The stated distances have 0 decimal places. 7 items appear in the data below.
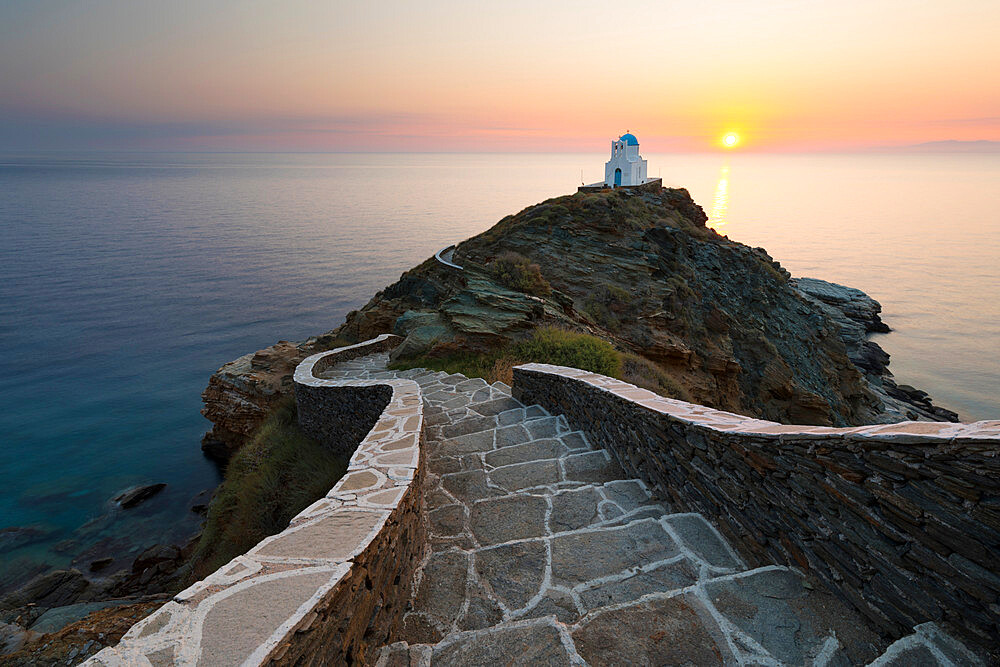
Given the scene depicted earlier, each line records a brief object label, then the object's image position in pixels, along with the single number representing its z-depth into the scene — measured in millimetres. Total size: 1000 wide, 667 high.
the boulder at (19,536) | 15008
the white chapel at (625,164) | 43062
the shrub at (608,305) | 17000
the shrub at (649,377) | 10016
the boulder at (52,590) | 11992
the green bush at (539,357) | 9961
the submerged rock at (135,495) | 17094
